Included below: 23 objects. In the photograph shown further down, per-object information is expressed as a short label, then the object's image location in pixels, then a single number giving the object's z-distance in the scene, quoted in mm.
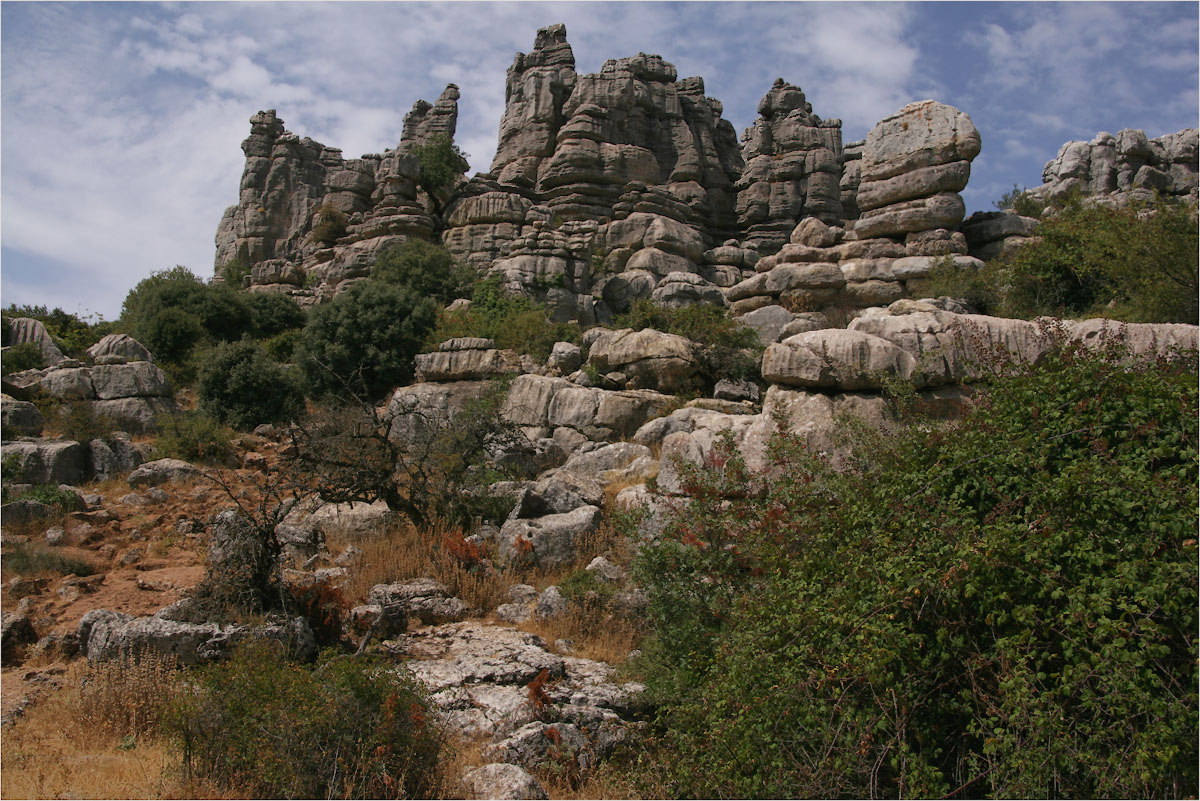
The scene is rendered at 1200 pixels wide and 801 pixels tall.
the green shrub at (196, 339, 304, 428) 17484
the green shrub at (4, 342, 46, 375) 17531
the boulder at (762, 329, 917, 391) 8891
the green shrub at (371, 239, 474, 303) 25156
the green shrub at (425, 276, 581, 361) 18797
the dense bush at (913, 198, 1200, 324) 12078
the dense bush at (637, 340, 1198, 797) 3477
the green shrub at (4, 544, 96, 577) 8477
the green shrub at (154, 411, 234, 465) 14406
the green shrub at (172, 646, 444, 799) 4309
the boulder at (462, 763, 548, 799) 4469
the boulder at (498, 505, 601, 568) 8664
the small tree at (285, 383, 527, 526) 9312
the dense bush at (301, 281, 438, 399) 19828
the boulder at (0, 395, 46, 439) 13719
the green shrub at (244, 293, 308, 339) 26250
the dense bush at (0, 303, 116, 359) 22203
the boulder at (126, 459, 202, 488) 12547
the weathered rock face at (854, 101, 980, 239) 22234
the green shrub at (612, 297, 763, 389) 15758
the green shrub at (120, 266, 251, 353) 23344
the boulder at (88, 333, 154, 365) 18328
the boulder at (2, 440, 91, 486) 12078
